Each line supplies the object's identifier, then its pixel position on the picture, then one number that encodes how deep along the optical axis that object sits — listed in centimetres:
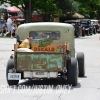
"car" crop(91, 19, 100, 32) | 5188
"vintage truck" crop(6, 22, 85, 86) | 1061
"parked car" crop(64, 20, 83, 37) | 3725
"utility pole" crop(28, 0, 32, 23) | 3747
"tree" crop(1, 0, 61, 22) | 3930
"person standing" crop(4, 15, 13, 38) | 3434
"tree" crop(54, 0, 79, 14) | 4852
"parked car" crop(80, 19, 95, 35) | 4331
